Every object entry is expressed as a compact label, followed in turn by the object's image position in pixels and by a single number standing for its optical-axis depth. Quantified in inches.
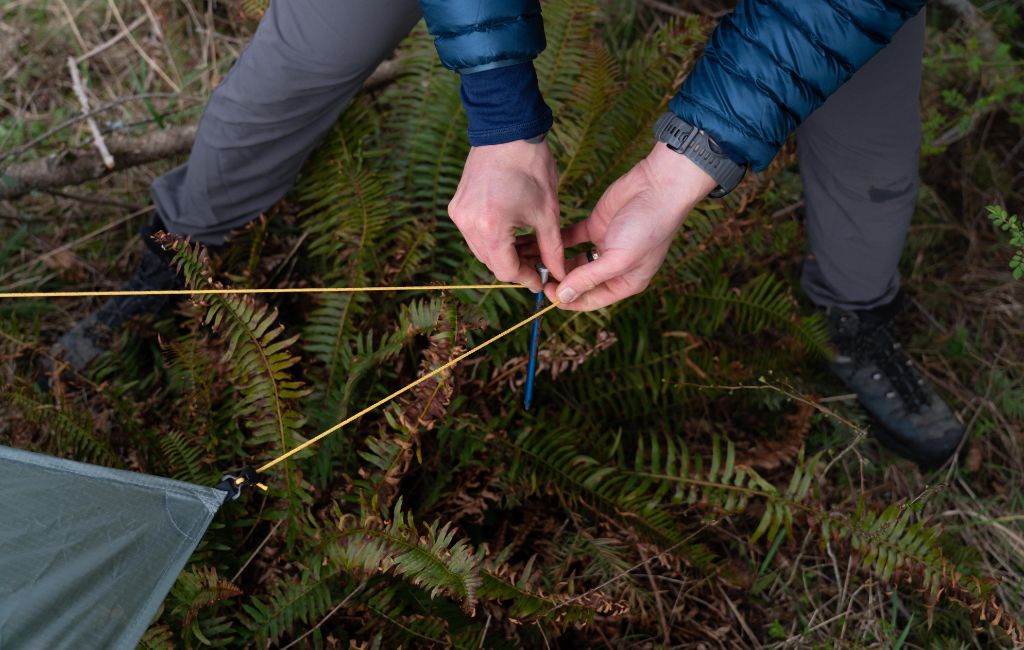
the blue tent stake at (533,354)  76.3
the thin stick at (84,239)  107.7
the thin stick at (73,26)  132.5
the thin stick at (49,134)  102.2
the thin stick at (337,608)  72.8
